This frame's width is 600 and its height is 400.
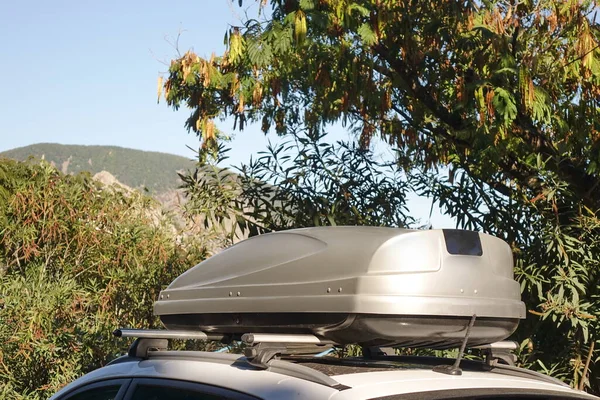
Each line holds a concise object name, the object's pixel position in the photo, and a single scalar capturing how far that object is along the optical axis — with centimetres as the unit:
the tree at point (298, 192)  752
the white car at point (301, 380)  265
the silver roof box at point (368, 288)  302
